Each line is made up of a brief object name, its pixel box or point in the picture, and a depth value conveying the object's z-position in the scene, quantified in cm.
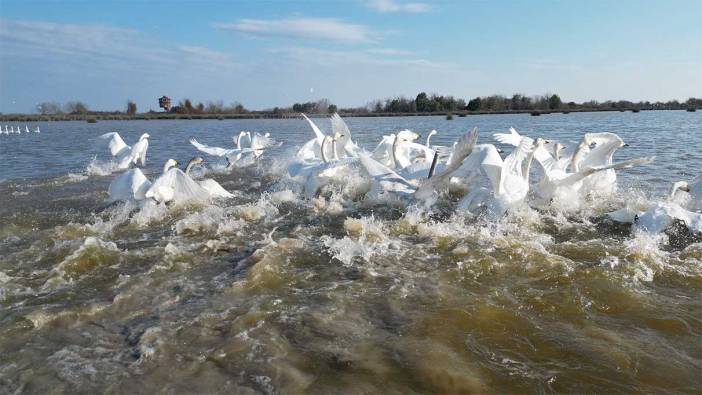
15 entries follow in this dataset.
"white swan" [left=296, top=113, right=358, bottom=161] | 1154
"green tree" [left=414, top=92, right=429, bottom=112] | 8712
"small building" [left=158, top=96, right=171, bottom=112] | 9969
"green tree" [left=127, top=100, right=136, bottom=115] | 11132
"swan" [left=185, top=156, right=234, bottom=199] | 829
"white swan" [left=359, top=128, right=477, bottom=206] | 788
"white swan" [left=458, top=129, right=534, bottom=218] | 741
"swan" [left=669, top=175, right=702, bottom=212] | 751
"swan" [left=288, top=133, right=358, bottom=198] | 968
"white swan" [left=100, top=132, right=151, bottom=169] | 1430
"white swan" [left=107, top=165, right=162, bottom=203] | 806
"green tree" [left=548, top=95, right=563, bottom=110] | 9006
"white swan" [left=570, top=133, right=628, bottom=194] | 884
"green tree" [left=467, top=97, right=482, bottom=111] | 8738
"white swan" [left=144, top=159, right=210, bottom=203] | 786
